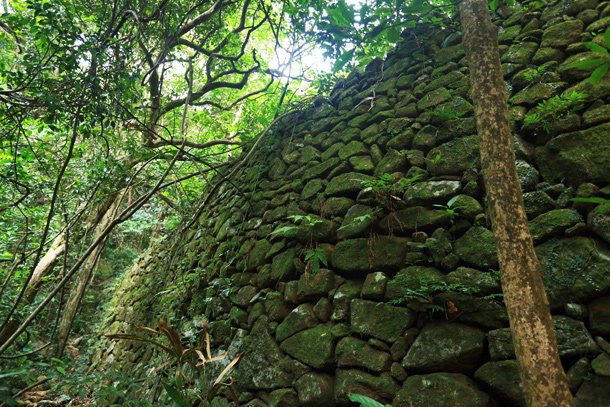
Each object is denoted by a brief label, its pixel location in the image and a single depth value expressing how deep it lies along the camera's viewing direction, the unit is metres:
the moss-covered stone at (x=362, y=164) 2.58
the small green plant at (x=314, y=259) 2.20
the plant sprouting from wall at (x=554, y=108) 1.80
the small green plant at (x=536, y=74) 2.14
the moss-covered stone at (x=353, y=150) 2.77
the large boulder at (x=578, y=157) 1.61
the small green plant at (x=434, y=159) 2.14
